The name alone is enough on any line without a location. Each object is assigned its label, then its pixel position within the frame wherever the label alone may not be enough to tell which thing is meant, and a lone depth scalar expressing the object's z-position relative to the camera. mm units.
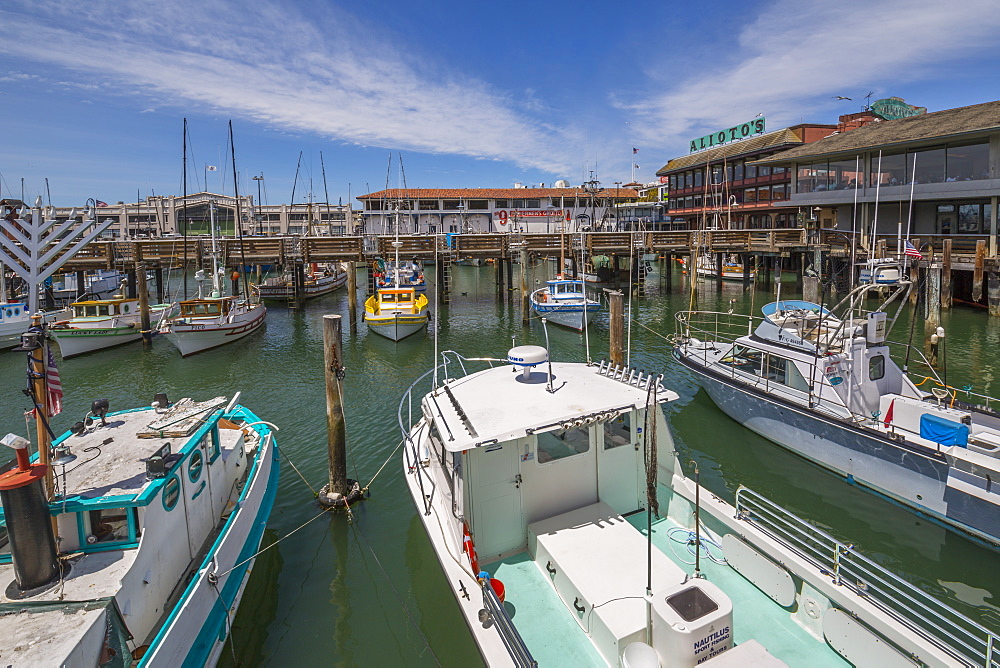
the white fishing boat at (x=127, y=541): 6027
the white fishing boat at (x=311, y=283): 46719
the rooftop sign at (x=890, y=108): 58312
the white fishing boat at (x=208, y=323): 27078
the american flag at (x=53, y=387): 7422
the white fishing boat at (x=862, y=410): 10898
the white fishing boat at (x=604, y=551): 6094
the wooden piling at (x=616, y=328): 19173
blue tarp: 11164
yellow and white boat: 29594
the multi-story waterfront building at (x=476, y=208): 79188
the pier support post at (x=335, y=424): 12320
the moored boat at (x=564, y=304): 31452
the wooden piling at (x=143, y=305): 29078
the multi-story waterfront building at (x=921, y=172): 33375
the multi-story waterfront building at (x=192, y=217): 96750
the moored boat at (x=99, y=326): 27047
